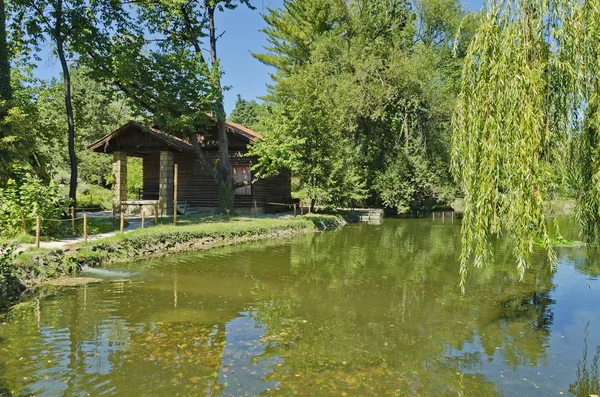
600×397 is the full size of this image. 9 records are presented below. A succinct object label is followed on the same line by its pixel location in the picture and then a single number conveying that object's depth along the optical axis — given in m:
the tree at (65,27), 16.41
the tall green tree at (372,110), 23.52
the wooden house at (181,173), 21.36
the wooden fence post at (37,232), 10.68
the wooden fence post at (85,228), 12.21
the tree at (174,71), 17.91
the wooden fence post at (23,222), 11.84
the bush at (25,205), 11.95
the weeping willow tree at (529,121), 5.47
